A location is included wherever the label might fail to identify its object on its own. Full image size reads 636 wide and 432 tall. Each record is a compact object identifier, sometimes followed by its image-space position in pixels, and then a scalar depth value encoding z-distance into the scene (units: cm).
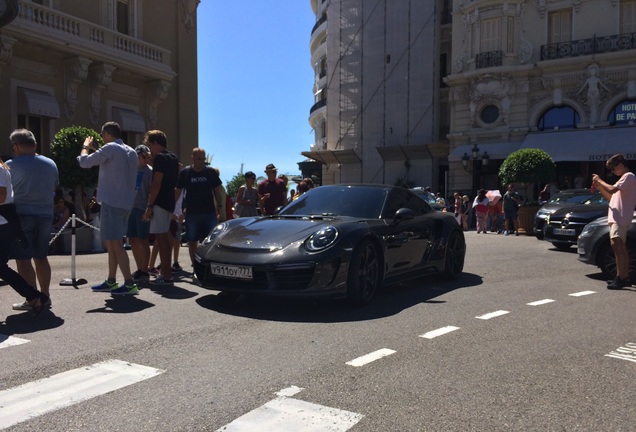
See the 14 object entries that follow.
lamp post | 2941
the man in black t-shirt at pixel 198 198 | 771
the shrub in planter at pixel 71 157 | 1362
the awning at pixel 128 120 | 1978
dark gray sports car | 545
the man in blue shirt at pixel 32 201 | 546
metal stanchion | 712
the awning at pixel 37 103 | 1650
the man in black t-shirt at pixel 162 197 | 698
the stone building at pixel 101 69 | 1645
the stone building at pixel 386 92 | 3566
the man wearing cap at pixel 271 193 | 1012
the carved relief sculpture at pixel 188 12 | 2306
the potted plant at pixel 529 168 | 2134
